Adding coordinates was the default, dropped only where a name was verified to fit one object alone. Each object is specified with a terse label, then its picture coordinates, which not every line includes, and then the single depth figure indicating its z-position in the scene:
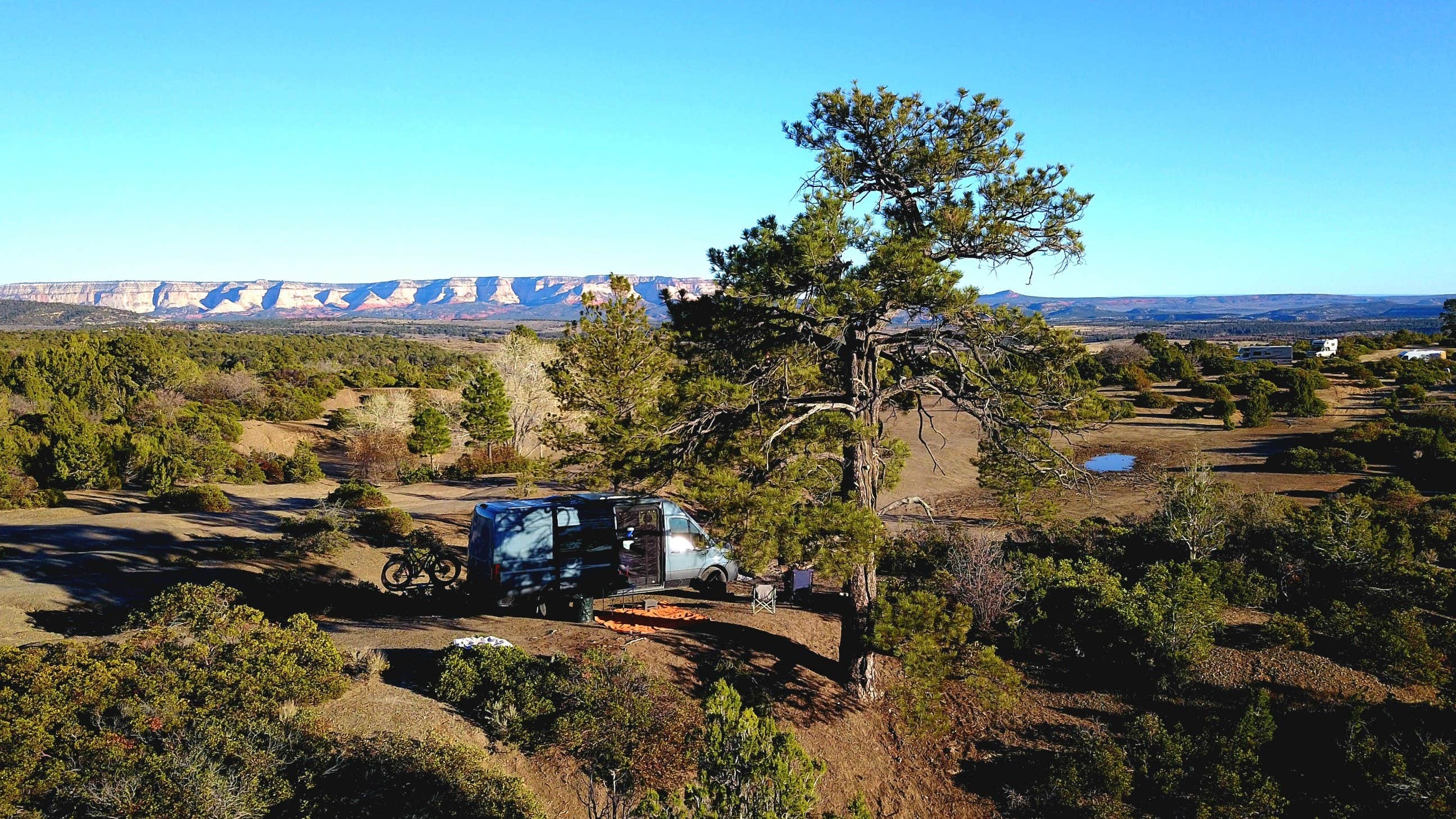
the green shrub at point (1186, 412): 43.69
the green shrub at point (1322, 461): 27.41
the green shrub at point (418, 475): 33.19
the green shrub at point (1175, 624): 10.00
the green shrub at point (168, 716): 5.65
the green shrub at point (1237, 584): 12.38
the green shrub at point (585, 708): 7.56
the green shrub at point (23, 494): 21.56
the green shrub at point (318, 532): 16.23
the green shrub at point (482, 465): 34.06
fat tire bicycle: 13.63
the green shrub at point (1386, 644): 9.99
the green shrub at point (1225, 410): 40.19
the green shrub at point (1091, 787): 7.72
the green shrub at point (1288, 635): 10.63
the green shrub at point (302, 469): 31.33
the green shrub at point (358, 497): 23.56
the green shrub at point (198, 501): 22.86
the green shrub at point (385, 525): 18.81
